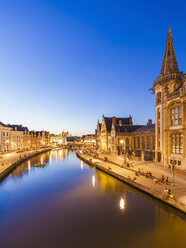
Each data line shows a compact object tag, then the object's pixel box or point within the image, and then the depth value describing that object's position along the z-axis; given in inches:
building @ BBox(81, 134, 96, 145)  6310.0
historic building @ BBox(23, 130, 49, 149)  4150.6
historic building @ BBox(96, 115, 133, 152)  2760.8
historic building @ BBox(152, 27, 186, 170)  1130.0
